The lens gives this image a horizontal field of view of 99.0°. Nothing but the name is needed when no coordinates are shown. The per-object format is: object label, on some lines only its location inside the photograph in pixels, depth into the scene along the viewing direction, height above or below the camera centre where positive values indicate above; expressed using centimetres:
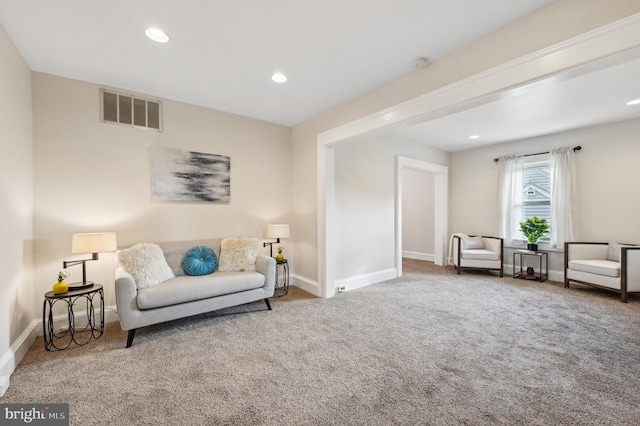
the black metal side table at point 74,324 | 244 -113
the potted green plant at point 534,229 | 487 -35
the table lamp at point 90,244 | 253 -30
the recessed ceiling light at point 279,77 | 285 +143
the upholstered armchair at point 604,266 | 364 -80
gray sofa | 250 -82
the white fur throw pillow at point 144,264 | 272 -53
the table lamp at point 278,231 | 381 -27
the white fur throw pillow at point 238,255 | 338 -54
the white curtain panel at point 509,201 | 541 +18
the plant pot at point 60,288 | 243 -67
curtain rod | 467 +106
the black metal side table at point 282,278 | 403 -105
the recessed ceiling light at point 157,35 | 216 +144
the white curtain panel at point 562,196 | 470 +24
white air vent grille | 306 +119
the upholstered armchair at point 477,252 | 512 -81
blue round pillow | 320 -59
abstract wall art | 335 +48
